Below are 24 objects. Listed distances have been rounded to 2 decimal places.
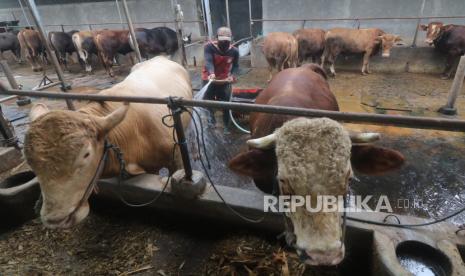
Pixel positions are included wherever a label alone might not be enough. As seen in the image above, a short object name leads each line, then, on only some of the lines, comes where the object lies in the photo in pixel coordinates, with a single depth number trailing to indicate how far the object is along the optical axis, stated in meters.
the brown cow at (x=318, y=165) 1.60
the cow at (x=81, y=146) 1.93
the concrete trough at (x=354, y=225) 1.99
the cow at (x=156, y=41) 12.02
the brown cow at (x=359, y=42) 9.04
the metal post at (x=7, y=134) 4.23
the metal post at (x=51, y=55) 4.07
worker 5.32
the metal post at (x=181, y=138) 2.29
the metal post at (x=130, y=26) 5.24
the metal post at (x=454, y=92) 5.41
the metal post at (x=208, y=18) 10.48
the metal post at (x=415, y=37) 8.69
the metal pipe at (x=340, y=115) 1.59
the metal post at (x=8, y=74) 6.16
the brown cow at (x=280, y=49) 8.92
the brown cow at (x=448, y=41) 8.06
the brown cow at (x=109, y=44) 11.65
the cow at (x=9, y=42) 14.85
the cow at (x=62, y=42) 12.87
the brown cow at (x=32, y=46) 13.45
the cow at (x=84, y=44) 12.20
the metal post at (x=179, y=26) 7.20
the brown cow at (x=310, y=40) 9.77
